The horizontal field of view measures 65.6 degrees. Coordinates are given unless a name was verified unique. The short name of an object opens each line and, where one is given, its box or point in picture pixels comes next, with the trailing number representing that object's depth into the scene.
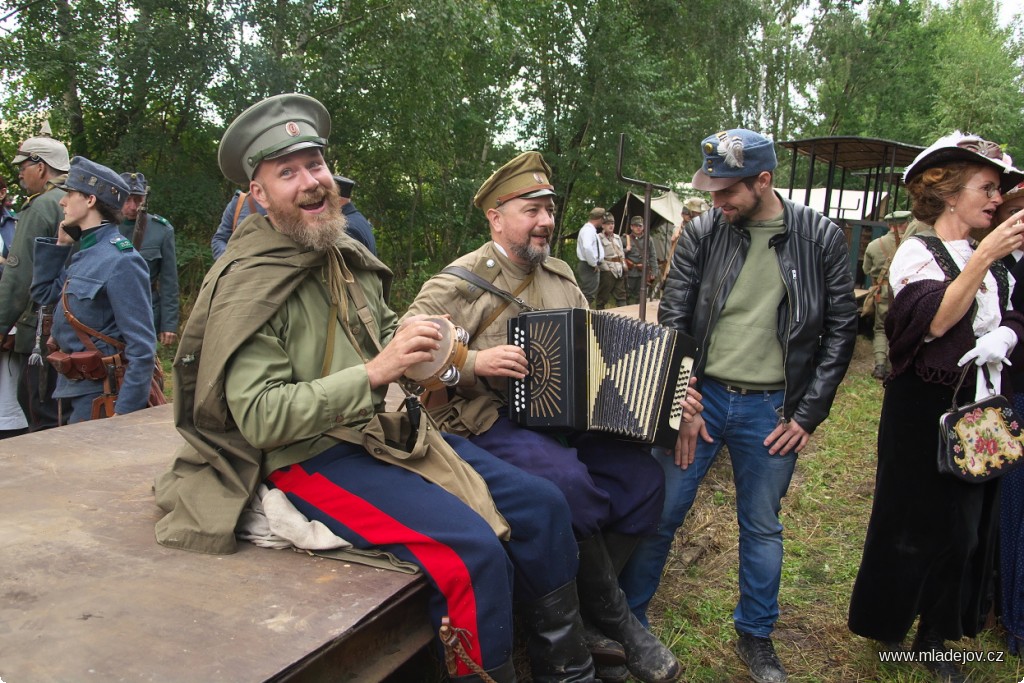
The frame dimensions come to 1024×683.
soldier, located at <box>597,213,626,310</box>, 14.20
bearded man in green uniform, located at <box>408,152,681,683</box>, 2.92
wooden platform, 1.83
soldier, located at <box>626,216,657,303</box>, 15.11
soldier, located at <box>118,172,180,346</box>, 5.66
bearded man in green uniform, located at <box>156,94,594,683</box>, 2.28
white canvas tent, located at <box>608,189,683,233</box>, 18.83
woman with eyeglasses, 2.94
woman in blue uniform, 3.66
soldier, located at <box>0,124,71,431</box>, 4.28
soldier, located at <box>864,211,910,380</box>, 8.93
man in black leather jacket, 3.03
